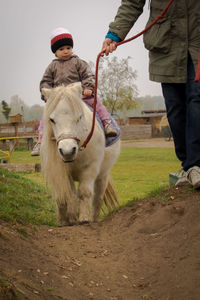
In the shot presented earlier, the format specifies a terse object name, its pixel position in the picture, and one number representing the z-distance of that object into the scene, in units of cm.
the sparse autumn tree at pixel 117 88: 3738
